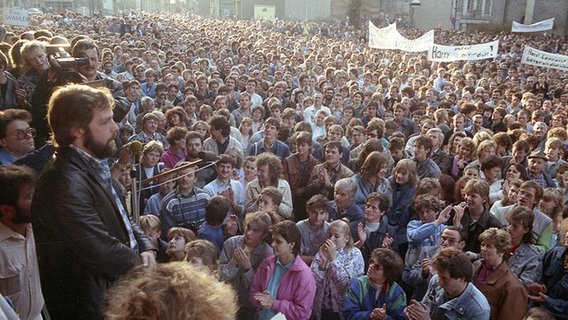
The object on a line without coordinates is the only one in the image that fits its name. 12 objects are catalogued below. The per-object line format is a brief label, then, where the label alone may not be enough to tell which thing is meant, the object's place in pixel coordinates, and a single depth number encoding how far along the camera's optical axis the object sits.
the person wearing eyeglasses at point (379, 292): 3.93
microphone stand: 2.99
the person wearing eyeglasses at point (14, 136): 4.34
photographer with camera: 3.85
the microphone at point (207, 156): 3.61
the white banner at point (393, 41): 14.57
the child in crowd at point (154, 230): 4.47
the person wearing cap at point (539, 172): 6.10
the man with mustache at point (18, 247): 2.83
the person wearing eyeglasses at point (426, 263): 4.27
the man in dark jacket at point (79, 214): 2.37
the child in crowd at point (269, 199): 5.07
